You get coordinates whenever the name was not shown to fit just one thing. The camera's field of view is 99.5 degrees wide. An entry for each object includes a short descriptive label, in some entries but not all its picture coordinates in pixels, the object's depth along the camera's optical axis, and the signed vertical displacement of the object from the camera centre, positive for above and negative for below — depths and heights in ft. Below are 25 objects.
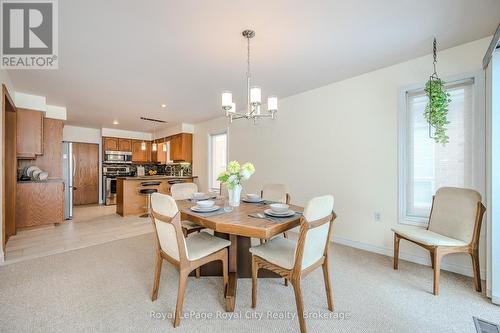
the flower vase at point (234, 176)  6.82 -0.35
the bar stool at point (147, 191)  16.35 -2.00
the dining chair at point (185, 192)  8.39 -1.21
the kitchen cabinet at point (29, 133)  12.21 +1.89
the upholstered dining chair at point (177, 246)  5.03 -2.24
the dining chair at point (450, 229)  6.31 -2.12
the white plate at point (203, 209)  6.20 -1.31
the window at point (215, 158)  17.95 +0.63
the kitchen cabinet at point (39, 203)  12.15 -2.26
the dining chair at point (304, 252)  4.61 -2.26
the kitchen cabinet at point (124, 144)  22.70 +2.26
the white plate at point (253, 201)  8.17 -1.37
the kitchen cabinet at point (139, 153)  23.68 +1.40
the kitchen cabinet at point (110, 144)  21.85 +2.27
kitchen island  16.31 -2.37
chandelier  6.70 +2.15
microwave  21.94 +0.96
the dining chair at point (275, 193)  8.94 -1.23
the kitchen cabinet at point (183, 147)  19.74 +1.75
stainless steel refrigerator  14.94 -0.90
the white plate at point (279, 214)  5.85 -1.36
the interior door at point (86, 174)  21.12 -0.87
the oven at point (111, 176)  21.57 -1.14
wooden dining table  5.03 -1.53
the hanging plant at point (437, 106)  7.07 +1.98
